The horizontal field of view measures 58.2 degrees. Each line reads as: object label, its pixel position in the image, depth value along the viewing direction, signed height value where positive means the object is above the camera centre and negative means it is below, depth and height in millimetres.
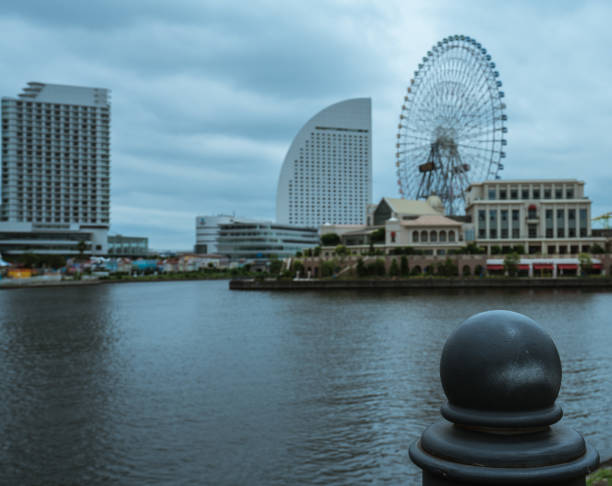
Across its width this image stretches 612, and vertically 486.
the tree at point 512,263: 88125 -639
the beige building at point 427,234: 100250 +4679
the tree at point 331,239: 114125 +4164
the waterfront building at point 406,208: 108188 +10213
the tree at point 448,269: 89750 -1624
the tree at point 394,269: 90938 -1646
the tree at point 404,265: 91375 -987
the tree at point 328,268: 96000 -1561
